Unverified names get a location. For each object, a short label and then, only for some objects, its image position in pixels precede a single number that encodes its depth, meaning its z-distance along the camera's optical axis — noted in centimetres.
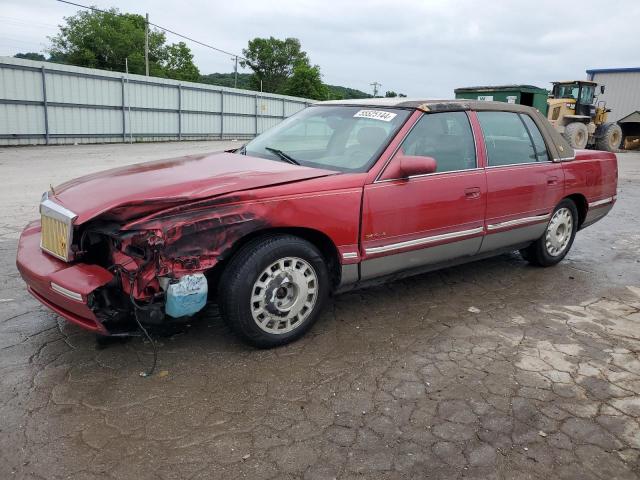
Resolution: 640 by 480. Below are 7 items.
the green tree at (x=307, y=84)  6562
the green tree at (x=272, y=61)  7556
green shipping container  1881
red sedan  291
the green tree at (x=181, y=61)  6003
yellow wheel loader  1997
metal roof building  3114
